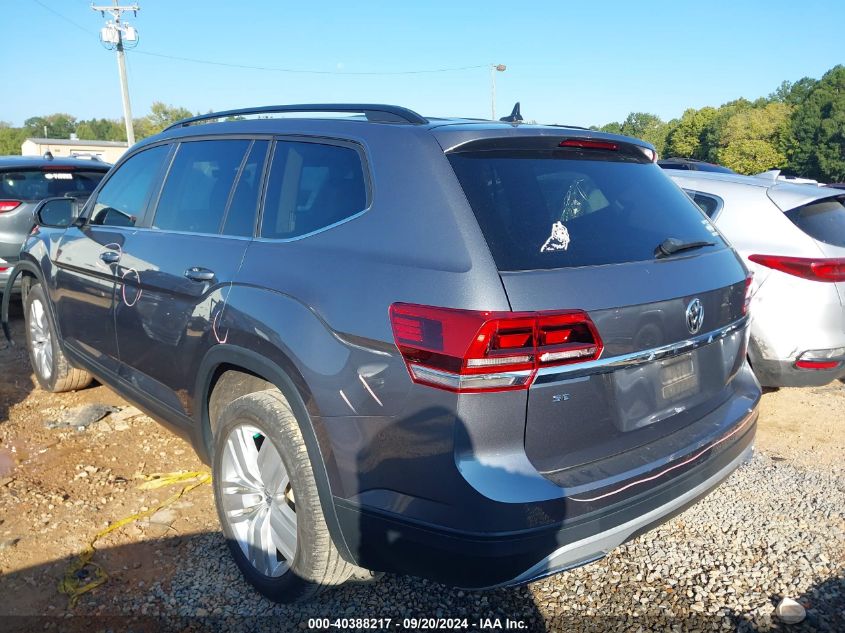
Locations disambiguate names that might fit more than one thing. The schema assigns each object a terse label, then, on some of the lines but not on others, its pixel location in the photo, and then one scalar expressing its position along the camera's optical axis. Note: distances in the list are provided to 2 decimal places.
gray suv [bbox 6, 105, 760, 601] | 1.90
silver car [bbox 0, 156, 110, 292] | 6.68
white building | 72.12
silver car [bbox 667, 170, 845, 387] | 3.97
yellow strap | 2.77
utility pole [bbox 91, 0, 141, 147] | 27.83
